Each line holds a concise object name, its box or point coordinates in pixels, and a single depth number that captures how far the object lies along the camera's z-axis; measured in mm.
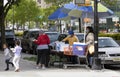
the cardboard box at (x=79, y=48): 16328
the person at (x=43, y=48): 17109
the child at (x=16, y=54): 15930
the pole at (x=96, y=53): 15977
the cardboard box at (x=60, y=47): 17156
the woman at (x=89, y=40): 16391
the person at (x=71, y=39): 17422
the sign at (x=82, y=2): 16688
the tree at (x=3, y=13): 31675
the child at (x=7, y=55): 16273
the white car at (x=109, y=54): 16906
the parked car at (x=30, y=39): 27438
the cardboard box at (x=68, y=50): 16594
